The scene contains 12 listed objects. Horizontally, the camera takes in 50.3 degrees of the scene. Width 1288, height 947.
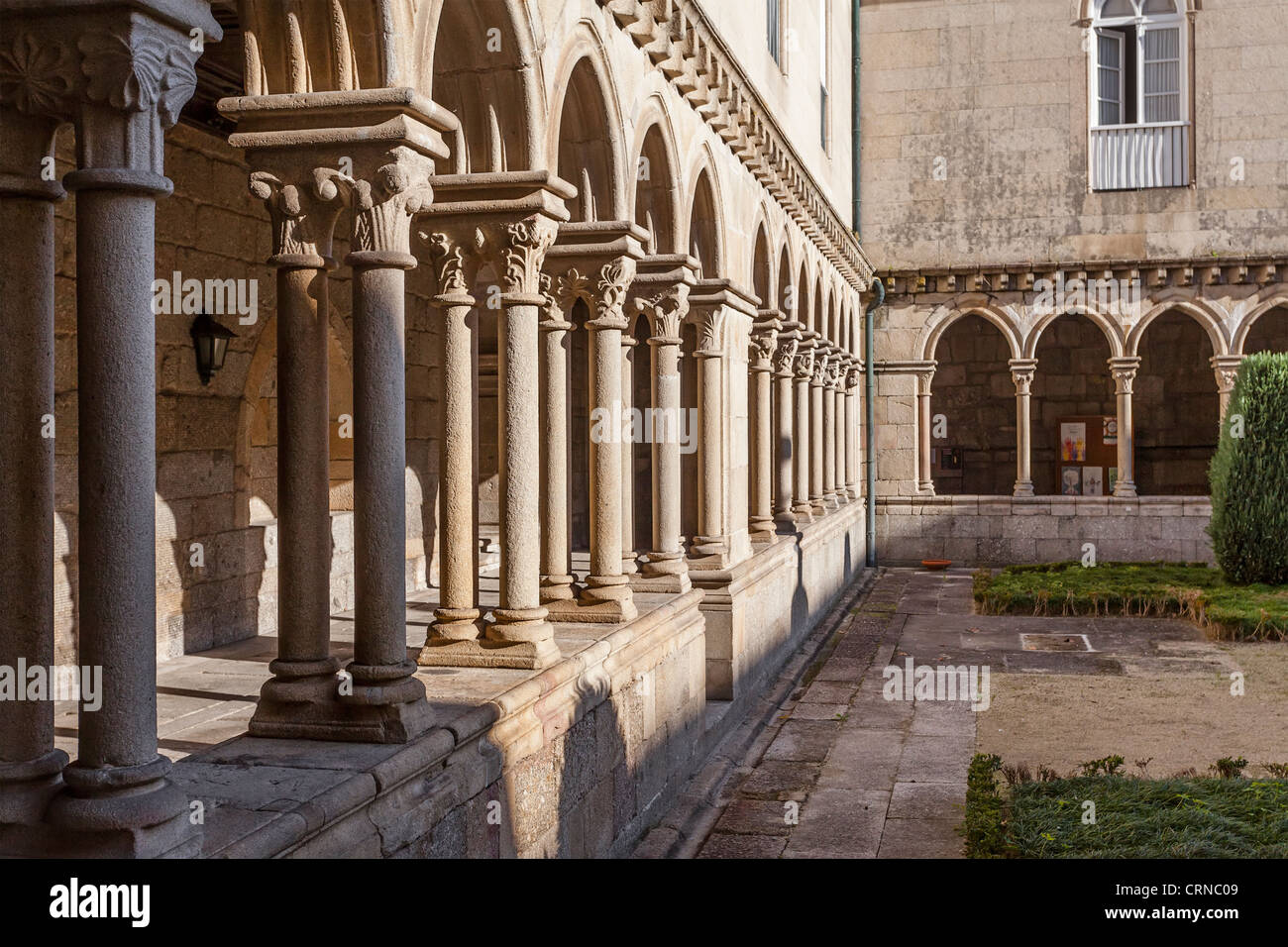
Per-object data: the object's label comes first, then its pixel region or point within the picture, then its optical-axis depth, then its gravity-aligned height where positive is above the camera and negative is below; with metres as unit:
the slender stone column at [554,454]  6.36 -0.01
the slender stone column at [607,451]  6.51 +0.00
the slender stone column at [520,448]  5.24 +0.02
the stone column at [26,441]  3.11 +0.04
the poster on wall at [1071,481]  20.39 -0.53
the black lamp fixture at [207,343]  7.00 +0.58
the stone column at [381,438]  4.09 +0.05
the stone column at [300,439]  4.12 +0.05
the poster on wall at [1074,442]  20.47 +0.06
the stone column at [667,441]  7.73 +0.06
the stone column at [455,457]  5.15 -0.01
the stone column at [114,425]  2.93 +0.07
